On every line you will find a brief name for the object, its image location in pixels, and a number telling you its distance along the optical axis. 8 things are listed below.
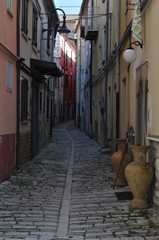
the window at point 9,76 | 9.06
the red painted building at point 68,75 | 41.07
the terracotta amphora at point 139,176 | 5.80
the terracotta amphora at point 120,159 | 7.85
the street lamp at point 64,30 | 13.14
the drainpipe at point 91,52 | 22.69
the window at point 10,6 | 9.03
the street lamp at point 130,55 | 7.61
